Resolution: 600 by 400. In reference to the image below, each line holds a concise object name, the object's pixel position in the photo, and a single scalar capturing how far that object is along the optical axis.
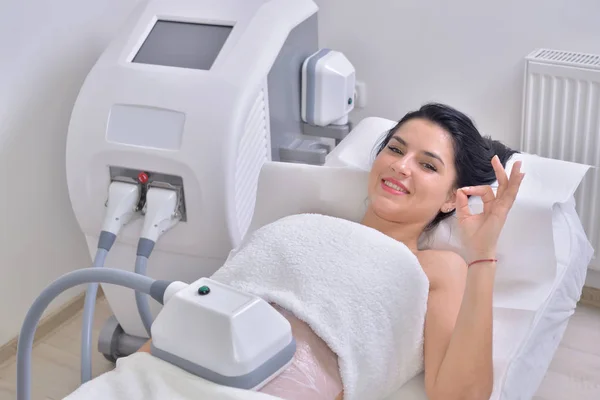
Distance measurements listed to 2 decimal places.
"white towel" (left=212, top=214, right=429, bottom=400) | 1.46
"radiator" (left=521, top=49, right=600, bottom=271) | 2.13
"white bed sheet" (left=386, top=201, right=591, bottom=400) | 1.53
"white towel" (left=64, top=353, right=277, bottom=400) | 1.25
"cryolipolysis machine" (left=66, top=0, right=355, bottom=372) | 1.85
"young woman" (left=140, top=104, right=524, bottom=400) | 1.43
